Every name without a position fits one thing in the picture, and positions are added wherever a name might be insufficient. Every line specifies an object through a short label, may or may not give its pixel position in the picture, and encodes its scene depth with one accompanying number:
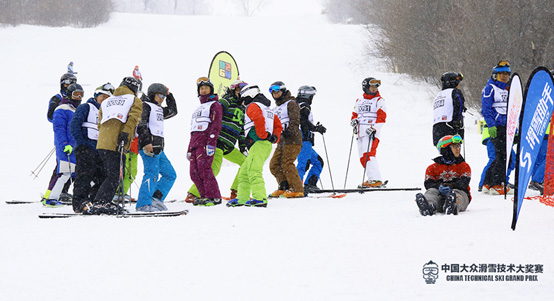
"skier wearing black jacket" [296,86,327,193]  19.19
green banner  25.05
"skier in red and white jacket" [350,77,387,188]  20.47
